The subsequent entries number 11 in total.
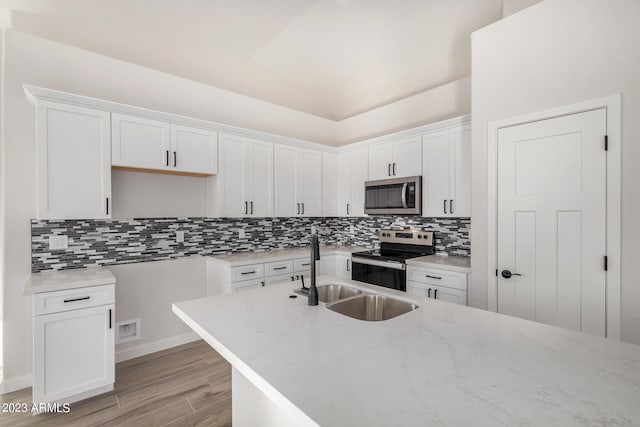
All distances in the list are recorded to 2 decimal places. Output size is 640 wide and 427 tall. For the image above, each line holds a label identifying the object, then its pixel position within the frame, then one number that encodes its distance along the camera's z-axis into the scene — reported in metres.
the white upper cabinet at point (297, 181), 3.95
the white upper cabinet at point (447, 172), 3.21
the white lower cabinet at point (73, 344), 2.23
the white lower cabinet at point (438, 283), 2.91
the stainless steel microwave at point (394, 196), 3.56
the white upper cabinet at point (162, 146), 2.78
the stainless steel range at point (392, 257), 3.37
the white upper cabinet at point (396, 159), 3.63
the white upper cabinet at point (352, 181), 4.26
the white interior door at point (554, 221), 2.07
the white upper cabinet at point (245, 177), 3.48
